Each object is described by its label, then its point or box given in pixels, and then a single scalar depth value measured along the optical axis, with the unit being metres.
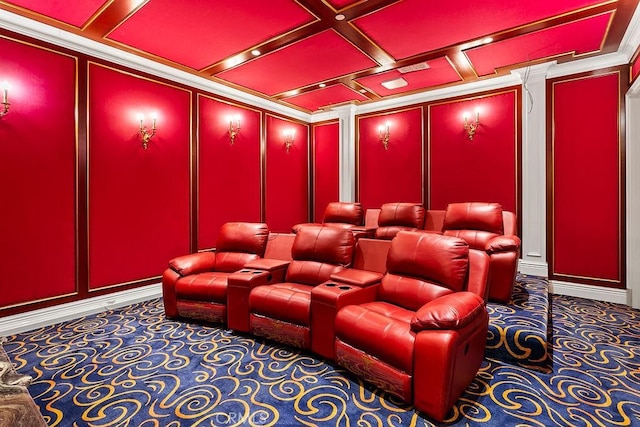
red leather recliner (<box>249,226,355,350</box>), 2.58
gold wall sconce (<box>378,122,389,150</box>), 5.65
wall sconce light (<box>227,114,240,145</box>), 4.98
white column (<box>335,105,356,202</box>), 6.00
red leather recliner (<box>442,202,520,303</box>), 2.89
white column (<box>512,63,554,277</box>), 4.22
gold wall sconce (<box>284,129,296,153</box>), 6.04
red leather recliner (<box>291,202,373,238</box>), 4.92
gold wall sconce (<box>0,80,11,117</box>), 2.94
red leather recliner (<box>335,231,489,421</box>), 1.78
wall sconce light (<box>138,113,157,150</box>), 3.93
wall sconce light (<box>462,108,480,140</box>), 4.80
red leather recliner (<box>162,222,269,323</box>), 3.12
